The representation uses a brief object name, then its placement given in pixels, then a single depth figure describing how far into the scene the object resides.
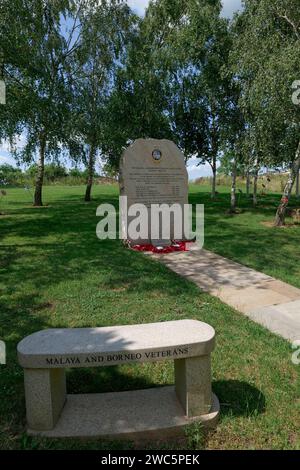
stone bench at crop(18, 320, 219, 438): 2.79
